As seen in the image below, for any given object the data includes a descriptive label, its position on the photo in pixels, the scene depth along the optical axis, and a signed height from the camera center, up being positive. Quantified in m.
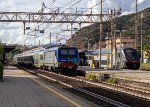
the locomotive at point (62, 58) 45.72 +0.87
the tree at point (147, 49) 89.14 +3.56
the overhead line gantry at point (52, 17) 63.78 +7.52
